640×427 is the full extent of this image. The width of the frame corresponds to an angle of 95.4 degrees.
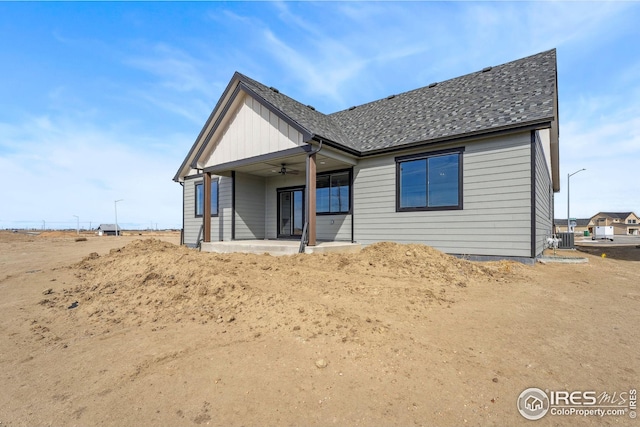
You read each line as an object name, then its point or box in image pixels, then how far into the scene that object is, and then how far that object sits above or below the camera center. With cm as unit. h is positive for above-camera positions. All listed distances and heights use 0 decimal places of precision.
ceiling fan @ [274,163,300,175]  1122 +185
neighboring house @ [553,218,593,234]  7682 -198
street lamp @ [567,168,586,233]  2334 +306
